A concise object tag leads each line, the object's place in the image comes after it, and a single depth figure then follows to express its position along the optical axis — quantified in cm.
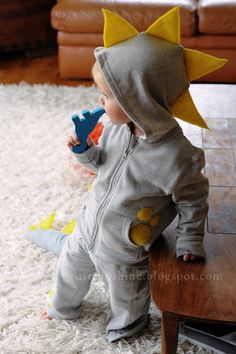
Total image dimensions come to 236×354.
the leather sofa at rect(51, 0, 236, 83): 276
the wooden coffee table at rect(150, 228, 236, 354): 111
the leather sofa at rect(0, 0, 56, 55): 314
